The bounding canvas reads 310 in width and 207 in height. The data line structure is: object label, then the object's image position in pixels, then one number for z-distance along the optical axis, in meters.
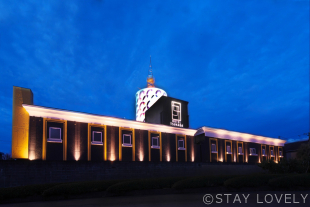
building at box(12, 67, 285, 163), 23.67
